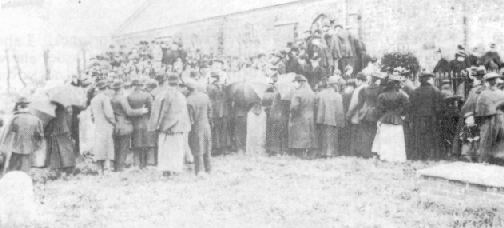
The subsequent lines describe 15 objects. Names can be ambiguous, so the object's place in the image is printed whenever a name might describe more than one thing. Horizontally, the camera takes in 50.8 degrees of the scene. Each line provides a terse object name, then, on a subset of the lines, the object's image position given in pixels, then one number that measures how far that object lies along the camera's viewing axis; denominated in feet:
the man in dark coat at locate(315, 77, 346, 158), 40.19
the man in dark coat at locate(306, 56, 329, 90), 48.29
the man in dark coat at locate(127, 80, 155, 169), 36.42
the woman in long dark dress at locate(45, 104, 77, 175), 33.42
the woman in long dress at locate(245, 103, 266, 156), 42.19
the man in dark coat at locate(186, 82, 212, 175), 34.32
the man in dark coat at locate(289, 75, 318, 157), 40.65
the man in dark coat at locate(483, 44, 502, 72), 46.02
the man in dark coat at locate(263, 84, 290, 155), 42.11
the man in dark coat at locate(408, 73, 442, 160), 37.78
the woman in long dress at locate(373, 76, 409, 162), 37.37
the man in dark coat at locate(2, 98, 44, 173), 30.12
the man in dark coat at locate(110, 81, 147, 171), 35.76
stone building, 69.10
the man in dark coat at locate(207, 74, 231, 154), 42.29
